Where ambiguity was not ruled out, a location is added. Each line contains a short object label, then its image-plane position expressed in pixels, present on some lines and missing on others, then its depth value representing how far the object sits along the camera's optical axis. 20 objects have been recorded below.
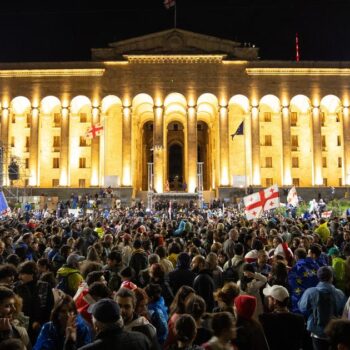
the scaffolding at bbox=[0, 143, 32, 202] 50.78
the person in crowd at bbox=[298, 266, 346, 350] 6.75
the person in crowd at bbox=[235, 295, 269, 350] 5.04
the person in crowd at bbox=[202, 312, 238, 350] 4.48
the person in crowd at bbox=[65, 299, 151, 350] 4.12
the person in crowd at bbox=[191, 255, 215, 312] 7.48
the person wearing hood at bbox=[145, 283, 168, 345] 5.88
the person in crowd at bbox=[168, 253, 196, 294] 7.91
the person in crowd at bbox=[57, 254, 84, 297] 7.37
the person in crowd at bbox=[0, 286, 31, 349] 4.62
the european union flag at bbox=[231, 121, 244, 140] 42.41
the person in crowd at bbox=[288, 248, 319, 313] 7.85
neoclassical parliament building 53.56
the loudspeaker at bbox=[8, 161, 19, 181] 37.78
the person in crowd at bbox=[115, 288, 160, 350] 5.02
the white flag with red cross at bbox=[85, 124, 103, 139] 42.72
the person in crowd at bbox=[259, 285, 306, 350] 5.72
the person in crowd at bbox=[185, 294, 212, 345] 5.10
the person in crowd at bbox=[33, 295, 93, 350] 4.95
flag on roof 47.29
